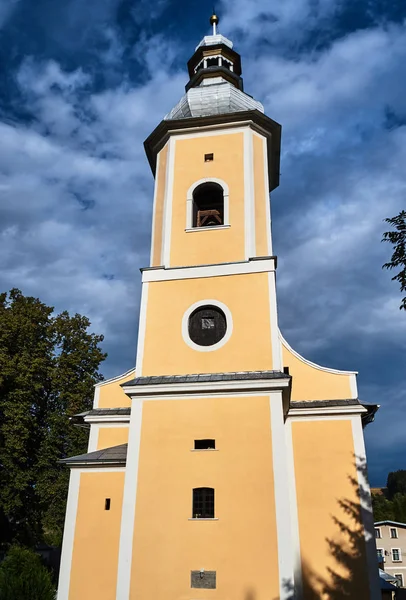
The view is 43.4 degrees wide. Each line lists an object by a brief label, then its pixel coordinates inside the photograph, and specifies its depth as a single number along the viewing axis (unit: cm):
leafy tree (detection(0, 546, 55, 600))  1265
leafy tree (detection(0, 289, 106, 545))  1870
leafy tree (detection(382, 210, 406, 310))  670
